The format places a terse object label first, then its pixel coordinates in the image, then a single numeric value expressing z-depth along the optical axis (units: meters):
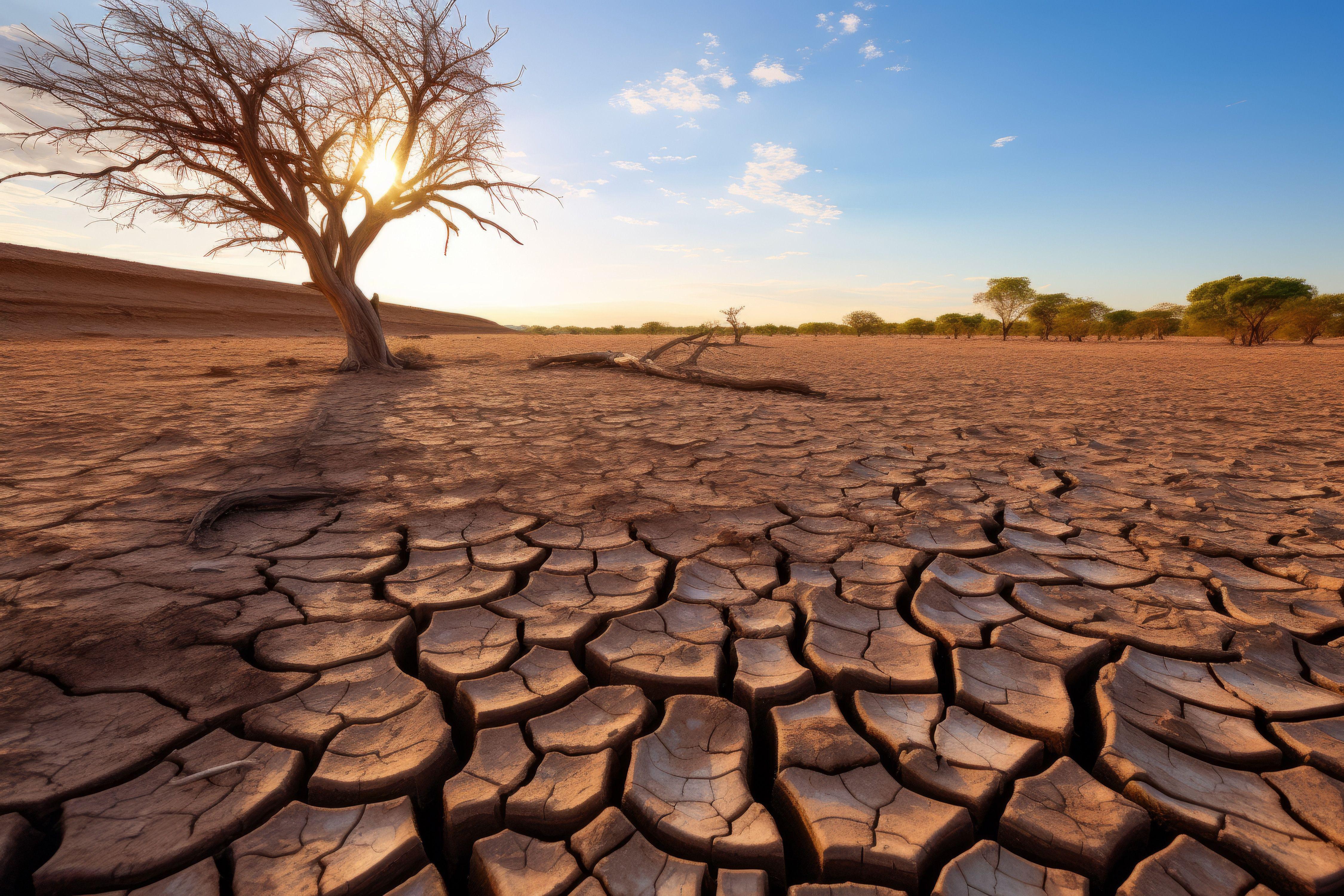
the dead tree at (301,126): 5.48
